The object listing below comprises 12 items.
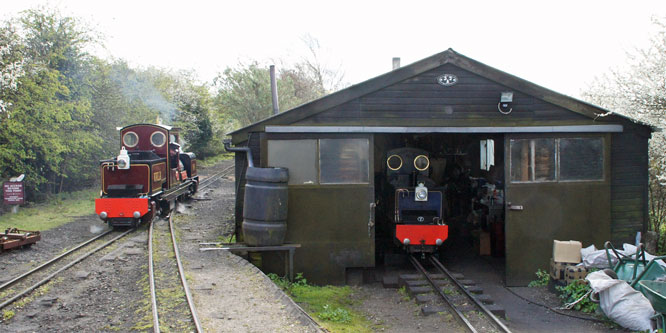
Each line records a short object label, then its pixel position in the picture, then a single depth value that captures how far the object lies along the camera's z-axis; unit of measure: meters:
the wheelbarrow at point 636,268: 6.67
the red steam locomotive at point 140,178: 12.27
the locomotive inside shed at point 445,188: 9.95
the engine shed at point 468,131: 9.14
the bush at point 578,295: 7.50
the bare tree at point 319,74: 35.53
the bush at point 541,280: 9.15
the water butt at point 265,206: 8.62
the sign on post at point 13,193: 13.79
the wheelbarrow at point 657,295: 6.04
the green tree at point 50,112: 16.09
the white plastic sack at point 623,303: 6.31
